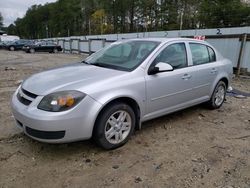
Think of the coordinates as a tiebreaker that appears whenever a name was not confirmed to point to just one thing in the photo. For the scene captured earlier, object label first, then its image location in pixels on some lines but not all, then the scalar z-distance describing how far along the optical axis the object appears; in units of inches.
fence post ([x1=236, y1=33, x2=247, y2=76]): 354.3
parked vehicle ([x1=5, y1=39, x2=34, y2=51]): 1220.5
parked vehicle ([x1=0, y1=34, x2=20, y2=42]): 1730.4
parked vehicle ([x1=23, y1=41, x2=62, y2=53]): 1058.1
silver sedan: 111.6
